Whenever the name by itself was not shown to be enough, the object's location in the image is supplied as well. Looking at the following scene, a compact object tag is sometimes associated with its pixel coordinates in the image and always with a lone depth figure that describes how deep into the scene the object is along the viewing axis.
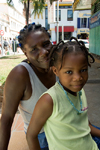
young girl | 0.95
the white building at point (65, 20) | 31.03
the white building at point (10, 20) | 33.34
